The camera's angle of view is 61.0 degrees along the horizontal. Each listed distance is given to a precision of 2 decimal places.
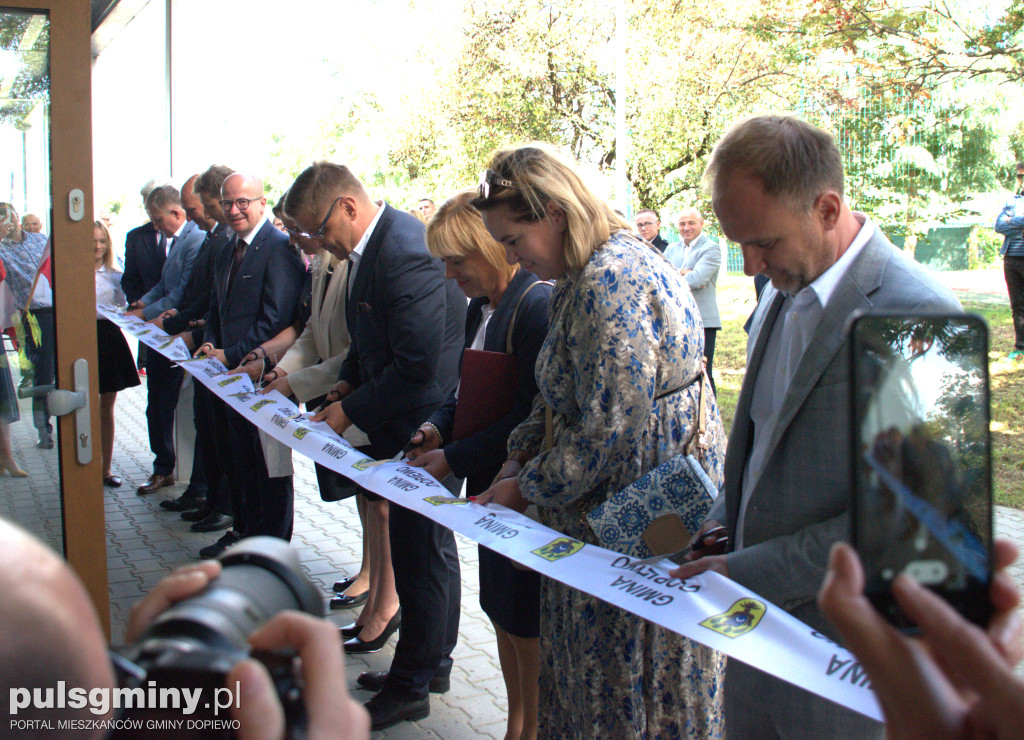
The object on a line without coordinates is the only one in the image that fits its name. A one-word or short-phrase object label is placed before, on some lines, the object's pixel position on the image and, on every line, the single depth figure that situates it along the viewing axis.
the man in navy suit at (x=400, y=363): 3.69
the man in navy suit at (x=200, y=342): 6.57
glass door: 2.90
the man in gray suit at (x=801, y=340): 1.79
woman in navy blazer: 3.05
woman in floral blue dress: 2.38
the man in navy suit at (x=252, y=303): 5.33
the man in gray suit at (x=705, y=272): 10.35
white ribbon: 1.73
